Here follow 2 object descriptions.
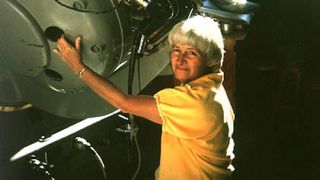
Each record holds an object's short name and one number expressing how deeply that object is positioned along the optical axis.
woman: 1.83
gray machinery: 1.98
